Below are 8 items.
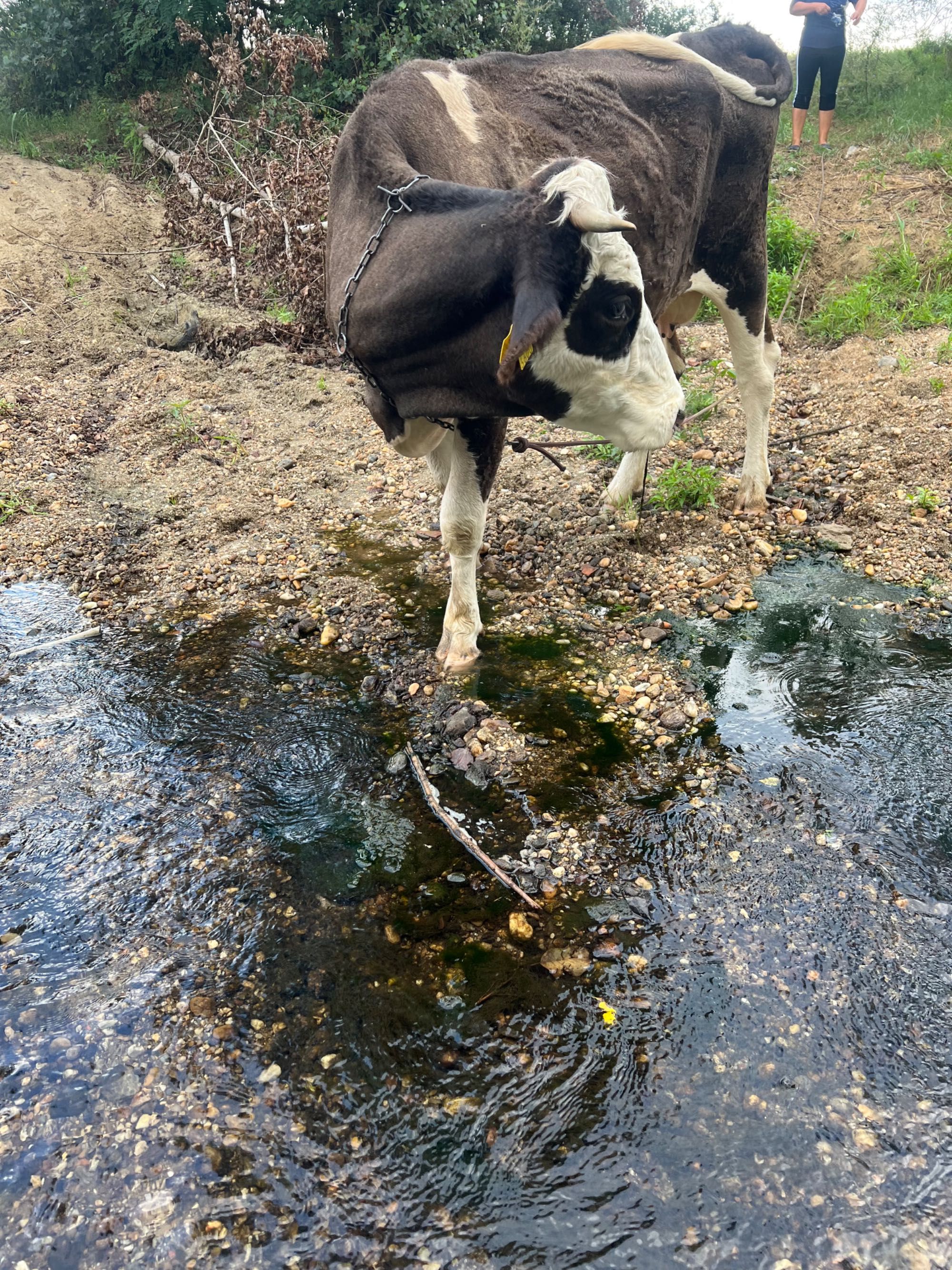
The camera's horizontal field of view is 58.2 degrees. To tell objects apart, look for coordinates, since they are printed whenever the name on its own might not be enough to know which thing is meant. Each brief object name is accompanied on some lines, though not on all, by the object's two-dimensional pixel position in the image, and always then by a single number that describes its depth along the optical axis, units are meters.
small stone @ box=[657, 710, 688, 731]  3.75
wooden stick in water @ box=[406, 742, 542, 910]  2.98
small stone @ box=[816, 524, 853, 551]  5.16
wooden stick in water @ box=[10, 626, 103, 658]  4.39
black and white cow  3.02
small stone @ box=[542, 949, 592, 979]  2.70
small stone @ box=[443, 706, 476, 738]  3.72
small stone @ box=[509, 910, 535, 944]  2.82
